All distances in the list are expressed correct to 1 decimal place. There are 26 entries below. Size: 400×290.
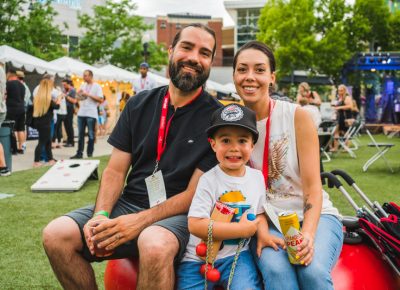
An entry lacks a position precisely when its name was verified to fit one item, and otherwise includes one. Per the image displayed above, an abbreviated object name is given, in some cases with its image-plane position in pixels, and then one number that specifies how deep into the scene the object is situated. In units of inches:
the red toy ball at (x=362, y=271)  103.6
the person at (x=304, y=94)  468.4
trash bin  356.5
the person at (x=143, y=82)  420.5
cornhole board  295.3
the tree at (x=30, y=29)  876.0
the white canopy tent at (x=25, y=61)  545.0
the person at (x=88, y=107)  434.0
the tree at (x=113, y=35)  1374.3
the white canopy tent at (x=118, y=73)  804.6
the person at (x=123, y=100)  541.9
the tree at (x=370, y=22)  1242.6
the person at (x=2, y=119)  348.4
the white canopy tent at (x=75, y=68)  678.5
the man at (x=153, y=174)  102.6
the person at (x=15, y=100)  458.9
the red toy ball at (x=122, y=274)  107.0
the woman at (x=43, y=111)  399.9
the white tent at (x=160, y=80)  904.4
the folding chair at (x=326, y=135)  448.1
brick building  2886.3
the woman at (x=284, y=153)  105.7
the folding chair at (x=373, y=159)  399.7
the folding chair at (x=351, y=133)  510.3
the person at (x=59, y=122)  545.3
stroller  110.4
